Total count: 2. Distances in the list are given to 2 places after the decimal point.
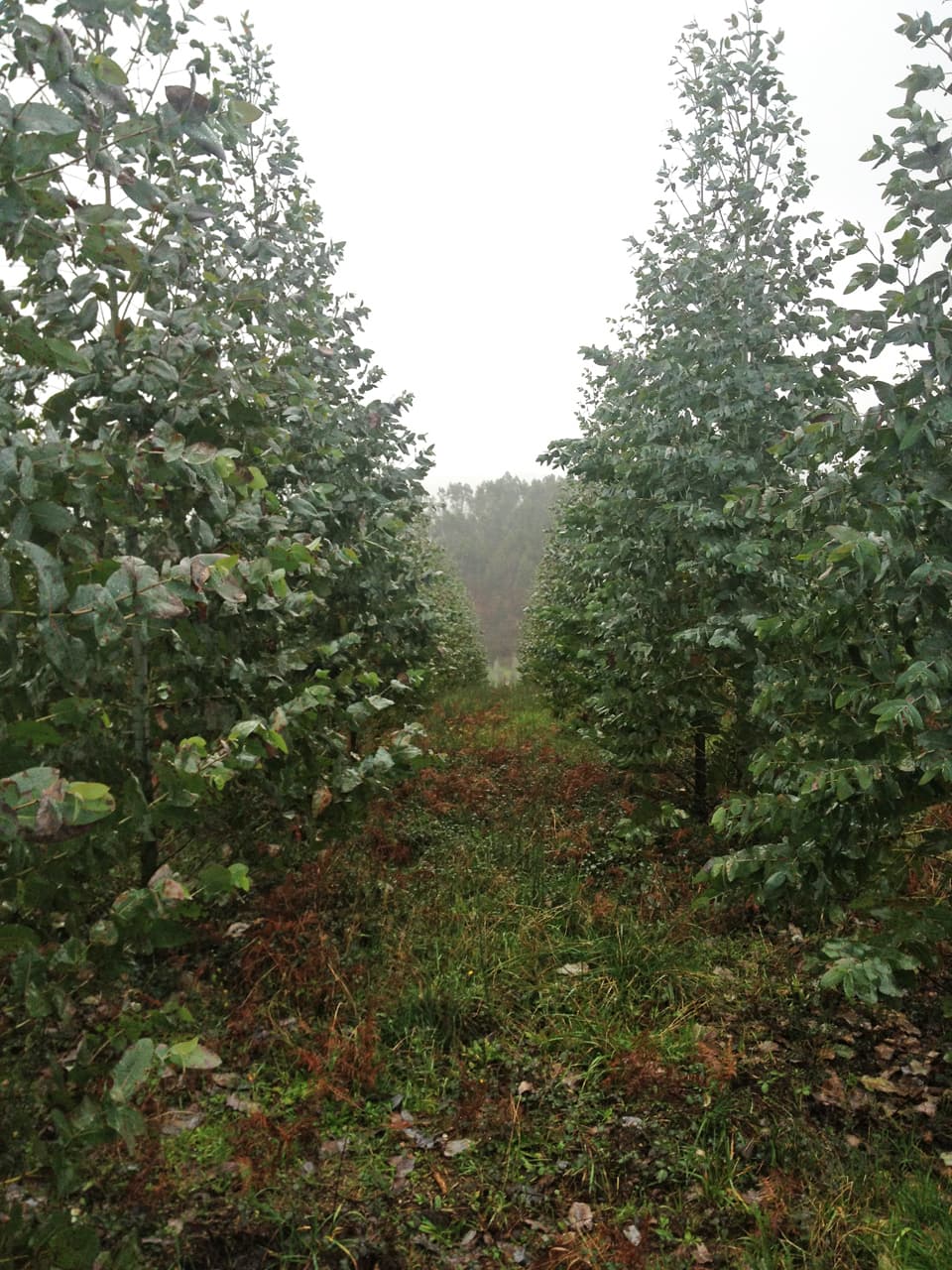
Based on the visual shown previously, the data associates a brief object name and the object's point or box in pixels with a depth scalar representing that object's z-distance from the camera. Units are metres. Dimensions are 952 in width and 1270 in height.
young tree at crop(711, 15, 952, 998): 2.75
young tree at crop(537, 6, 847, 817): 5.39
